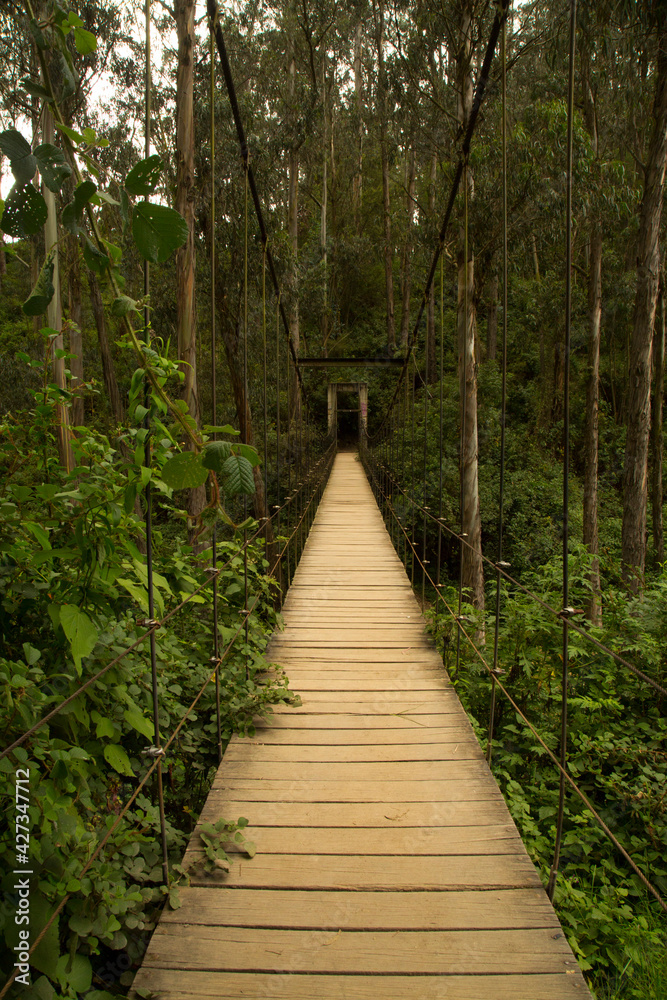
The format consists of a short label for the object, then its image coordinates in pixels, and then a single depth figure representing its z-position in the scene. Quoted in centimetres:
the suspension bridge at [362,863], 126
